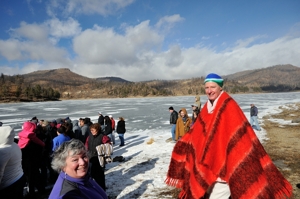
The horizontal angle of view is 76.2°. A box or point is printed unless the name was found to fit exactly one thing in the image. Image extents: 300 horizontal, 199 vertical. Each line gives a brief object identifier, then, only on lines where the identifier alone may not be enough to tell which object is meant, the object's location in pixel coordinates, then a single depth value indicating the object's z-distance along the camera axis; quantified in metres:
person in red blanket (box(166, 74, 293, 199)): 1.88
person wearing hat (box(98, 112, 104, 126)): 11.41
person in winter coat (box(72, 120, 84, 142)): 7.55
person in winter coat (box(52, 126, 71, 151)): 4.88
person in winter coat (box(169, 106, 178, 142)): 10.06
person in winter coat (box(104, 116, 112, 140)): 9.44
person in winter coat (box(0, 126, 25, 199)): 2.54
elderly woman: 1.56
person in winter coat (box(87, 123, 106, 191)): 4.30
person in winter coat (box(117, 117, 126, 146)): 9.83
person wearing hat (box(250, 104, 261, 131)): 11.83
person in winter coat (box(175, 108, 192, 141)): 8.52
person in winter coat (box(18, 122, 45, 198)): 4.24
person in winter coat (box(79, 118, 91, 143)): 7.52
